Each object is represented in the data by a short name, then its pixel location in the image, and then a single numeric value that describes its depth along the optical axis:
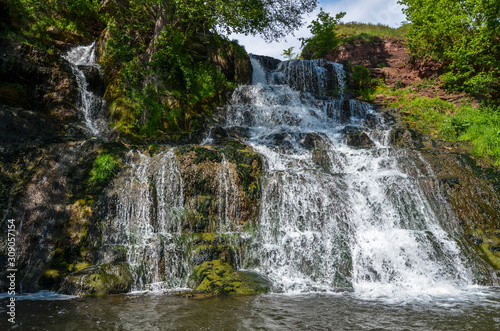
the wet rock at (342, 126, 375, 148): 12.66
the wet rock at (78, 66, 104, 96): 13.48
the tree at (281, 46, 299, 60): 32.06
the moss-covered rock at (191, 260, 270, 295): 5.94
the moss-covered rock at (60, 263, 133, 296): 5.89
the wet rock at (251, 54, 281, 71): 21.08
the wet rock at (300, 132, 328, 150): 12.49
